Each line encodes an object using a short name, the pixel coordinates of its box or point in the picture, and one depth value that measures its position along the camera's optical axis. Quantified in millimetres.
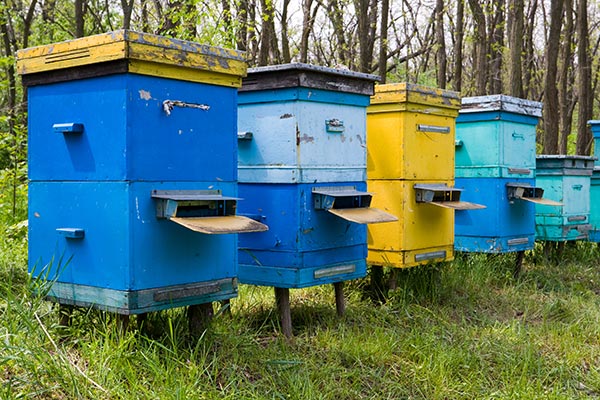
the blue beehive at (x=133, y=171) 3391
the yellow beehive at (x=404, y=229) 5246
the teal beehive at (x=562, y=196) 7383
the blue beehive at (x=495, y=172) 6352
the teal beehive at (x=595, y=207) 8188
